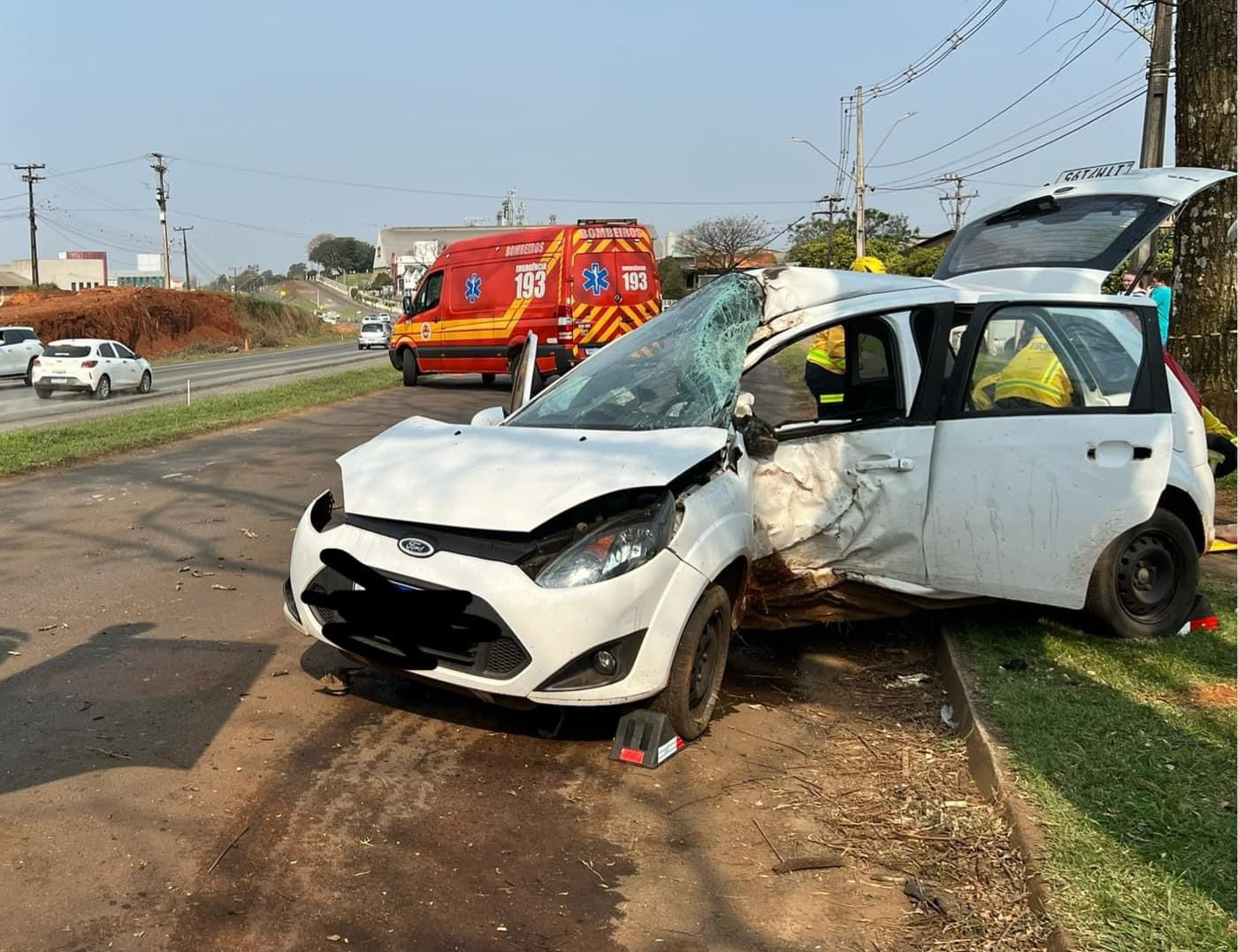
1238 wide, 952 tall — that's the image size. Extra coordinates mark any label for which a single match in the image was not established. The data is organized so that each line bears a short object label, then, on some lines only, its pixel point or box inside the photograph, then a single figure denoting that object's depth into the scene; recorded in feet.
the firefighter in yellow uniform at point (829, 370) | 19.58
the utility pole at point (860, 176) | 129.90
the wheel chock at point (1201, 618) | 17.54
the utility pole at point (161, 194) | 203.72
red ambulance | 59.41
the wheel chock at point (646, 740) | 13.00
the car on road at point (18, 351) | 98.73
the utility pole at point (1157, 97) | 49.55
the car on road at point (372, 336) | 165.99
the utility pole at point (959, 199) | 237.86
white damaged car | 12.26
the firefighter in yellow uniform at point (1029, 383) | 16.26
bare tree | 229.45
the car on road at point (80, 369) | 77.66
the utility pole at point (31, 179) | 214.10
